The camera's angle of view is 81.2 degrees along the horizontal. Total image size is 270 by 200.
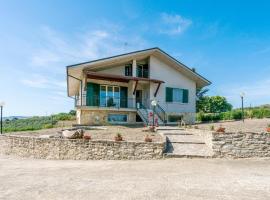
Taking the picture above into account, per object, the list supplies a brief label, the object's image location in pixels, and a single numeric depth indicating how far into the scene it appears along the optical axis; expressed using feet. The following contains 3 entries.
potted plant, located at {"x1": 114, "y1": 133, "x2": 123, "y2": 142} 27.50
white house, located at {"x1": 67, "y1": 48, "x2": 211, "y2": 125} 47.91
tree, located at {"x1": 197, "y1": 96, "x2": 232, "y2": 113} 125.84
